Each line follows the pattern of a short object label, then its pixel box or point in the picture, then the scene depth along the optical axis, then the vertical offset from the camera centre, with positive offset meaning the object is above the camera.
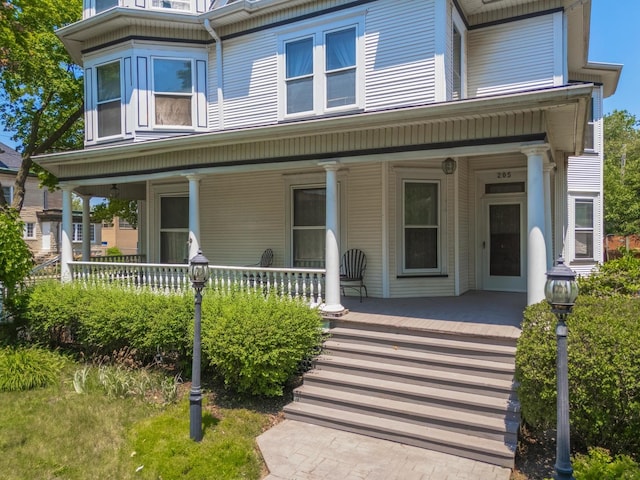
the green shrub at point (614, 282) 6.64 -0.70
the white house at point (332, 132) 7.88 +1.76
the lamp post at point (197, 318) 4.84 -0.89
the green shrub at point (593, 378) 3.59 -1.19
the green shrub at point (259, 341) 5.40 -1.28
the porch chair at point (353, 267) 8.85 -0.59
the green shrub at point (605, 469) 2.87 -1.57
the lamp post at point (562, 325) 3.14 -0.63
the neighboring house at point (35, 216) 28.34 +1.59
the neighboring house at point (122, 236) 41.56 +0.34
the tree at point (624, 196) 24.02 +2.33
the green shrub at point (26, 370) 6.35 -1.94
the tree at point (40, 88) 14.40 +5.29
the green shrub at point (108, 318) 6.56 -1.26
